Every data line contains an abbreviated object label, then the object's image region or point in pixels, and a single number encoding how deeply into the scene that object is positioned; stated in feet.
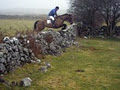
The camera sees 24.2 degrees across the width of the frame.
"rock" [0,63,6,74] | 41.31
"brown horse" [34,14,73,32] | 81.10
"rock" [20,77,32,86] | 38.17
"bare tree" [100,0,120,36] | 117.91
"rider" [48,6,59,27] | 76.00
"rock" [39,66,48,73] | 47.07
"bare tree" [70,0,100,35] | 118.83
